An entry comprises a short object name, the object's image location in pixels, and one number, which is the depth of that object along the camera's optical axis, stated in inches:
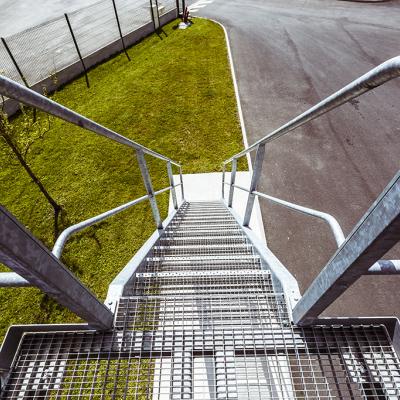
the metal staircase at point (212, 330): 45.9
